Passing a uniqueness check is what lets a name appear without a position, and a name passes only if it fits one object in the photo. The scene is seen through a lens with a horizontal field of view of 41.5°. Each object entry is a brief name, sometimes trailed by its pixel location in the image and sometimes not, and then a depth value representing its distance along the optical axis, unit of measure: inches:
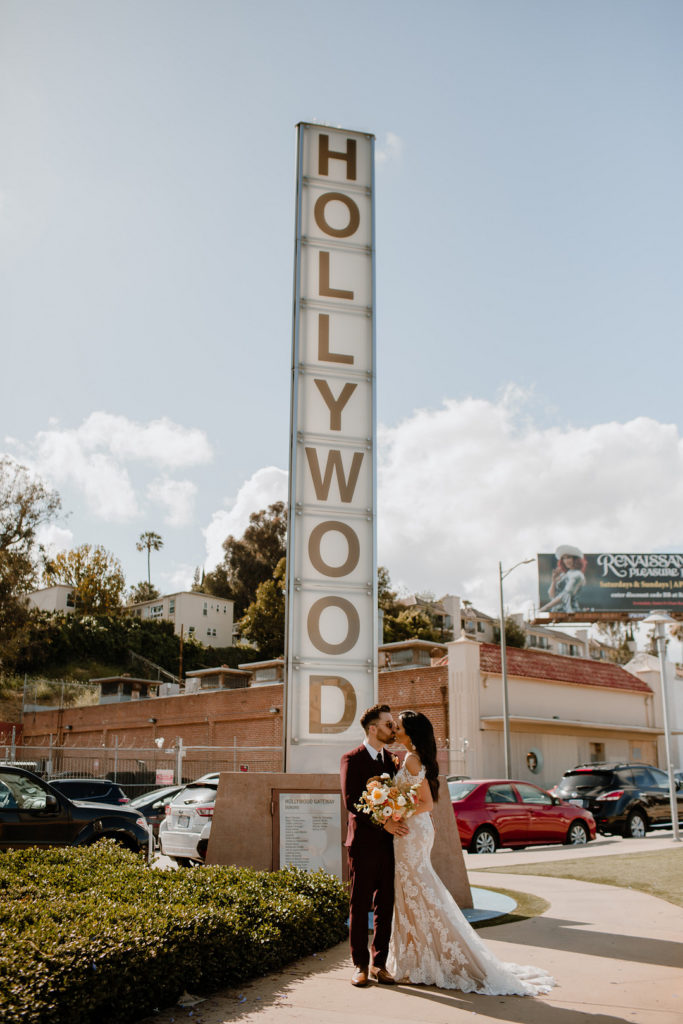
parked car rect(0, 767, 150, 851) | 477.4
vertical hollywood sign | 390.6
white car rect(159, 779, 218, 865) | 529.3
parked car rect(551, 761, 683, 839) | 884.0
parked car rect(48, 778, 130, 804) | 719.1
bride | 236.2
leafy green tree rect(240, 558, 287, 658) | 2618.4
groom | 240.7
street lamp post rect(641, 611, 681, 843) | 772.6
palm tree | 3934.5
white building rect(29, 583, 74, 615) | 3102.9
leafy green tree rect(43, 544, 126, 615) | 3034.0
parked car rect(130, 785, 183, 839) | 787.4
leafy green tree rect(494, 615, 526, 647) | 2862.7
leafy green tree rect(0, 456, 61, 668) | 1756.2
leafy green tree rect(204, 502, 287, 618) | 3125.0
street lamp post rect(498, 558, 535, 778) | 1119.0
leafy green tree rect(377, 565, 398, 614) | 2753.4
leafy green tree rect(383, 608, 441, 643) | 2454.5
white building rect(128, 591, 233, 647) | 3068.4
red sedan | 716.0
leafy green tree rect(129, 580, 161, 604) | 3703.2
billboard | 2348.7
